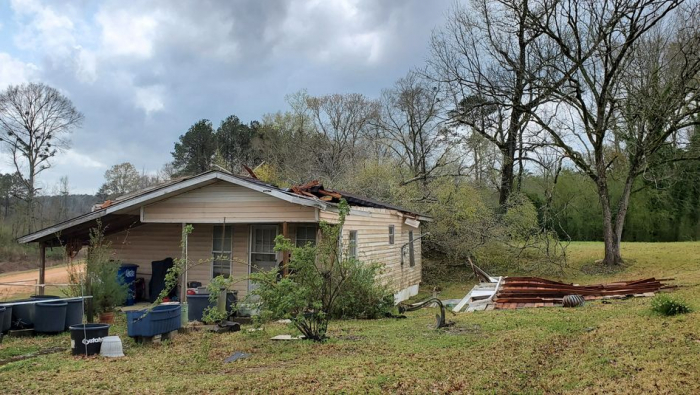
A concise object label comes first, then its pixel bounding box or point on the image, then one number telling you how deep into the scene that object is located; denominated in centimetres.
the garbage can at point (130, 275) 1345
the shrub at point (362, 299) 1030
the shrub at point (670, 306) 723
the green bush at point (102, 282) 1005
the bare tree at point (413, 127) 3183
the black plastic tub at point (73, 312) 934
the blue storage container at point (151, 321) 806
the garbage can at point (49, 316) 904
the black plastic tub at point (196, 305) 1028
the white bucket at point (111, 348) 727
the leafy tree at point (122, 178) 4378
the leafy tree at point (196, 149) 4250
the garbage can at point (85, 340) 731
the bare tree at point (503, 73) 1936
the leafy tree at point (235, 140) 4197
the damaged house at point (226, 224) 1168
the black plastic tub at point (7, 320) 861
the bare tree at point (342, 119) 3681
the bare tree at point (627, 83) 1684
